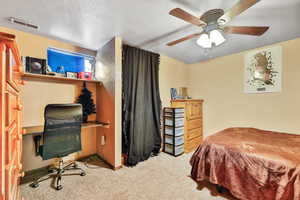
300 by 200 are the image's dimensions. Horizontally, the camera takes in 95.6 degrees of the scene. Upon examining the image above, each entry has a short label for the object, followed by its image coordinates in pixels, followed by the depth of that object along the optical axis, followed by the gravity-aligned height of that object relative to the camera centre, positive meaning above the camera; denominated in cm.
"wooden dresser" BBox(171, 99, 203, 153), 313 -55
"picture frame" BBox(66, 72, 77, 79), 237 +46
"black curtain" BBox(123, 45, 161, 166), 251 -10
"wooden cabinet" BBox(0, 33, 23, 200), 69 -4
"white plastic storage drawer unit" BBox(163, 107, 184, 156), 297 -70
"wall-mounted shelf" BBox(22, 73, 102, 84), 200 +38
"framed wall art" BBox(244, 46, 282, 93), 265 +59
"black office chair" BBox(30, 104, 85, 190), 176 -45
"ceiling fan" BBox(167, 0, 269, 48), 135 +85
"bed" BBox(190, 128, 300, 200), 126 -72
